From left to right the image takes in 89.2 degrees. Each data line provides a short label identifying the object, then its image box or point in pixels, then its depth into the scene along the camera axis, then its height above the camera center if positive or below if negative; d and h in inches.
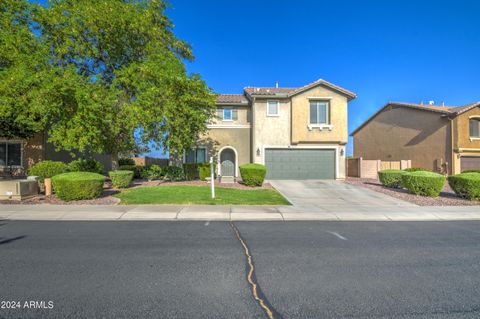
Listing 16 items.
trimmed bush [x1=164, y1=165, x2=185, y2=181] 716.0 -32.3
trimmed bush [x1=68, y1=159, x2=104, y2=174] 648.4 -6.7
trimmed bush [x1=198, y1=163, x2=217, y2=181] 725.1 -24.3
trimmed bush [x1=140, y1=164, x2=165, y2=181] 732.8 -29.5
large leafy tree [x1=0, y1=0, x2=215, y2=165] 517.3 +183.7
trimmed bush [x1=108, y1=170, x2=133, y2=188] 558.3 -34.5
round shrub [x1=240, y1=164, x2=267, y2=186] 623.2 -29.4
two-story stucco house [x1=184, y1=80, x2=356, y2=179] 753.0 +92.0
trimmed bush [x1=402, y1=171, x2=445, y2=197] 497.0 -44.8
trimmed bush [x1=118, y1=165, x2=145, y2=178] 790.1 -18.8
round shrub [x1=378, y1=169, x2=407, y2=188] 608.3 -41.7
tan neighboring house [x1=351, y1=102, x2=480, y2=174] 830.5 +97.4
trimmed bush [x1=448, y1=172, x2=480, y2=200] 464.4 -46.7
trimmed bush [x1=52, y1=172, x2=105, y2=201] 422.0 -38.7
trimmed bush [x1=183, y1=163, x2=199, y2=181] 730.2 -21.5
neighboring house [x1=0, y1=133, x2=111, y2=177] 743.7 +36.9
